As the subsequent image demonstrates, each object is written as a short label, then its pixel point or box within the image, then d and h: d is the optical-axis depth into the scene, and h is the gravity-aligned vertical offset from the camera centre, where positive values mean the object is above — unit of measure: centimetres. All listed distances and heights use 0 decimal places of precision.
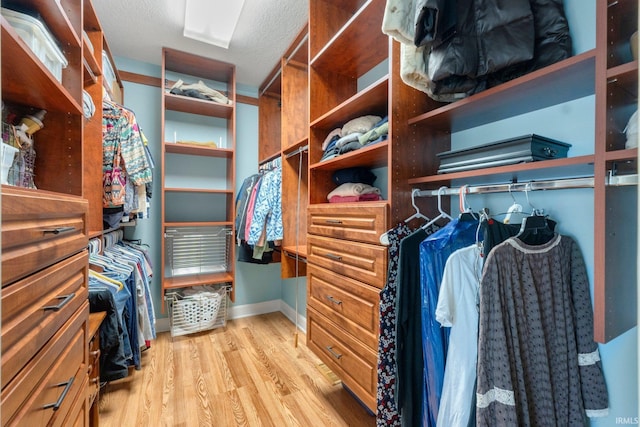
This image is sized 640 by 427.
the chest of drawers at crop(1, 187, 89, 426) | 57 -25
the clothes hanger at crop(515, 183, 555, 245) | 93 -7
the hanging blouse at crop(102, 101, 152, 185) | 187 +48
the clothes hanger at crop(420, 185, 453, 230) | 113 -2
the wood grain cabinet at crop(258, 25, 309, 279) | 230 +48
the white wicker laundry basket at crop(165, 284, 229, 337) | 249 -90
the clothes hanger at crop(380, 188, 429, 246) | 122 -1
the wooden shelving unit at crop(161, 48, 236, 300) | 255 +46
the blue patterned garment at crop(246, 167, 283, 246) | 229 -1
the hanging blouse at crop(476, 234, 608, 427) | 81 -39
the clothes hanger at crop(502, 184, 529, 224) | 99 +1
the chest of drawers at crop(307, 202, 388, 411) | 123 -39
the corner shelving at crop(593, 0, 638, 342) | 68 +13
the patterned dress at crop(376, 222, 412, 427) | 114 -56
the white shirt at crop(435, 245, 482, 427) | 91 -41
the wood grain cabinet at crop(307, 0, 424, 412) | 121 +18
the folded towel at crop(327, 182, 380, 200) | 161 +13
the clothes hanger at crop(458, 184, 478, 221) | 103 +0
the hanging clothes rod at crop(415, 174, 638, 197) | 68 +8
